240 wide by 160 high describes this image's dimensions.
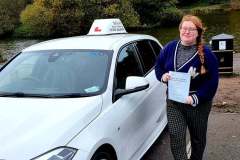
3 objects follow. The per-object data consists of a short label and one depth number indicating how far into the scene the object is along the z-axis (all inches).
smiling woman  103.2
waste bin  244.4
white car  82.9
